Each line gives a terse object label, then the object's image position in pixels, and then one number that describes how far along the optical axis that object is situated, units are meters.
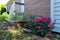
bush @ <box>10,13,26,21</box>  1.97
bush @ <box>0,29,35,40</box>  1.50
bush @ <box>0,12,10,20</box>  2.65
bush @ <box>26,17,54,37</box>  1.50
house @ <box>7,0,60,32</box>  1.71
